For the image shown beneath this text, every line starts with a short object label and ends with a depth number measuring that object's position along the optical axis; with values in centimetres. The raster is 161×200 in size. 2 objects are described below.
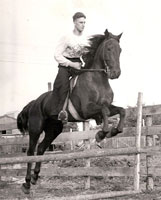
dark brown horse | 626
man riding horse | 684
